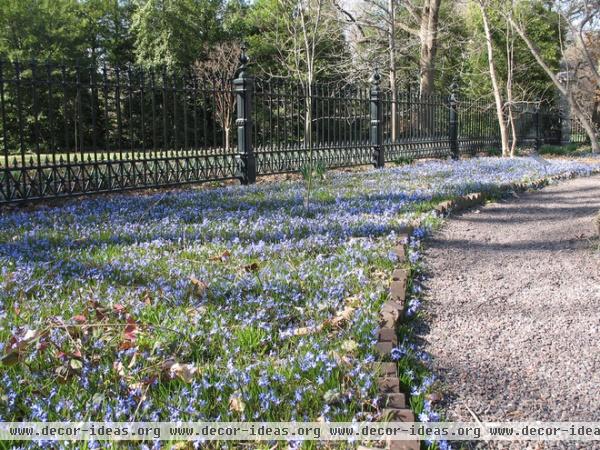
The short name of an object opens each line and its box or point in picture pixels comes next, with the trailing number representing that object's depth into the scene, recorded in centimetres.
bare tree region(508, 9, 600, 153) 1744
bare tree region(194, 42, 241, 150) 2797
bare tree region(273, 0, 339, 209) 2161
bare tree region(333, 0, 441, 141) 2188
